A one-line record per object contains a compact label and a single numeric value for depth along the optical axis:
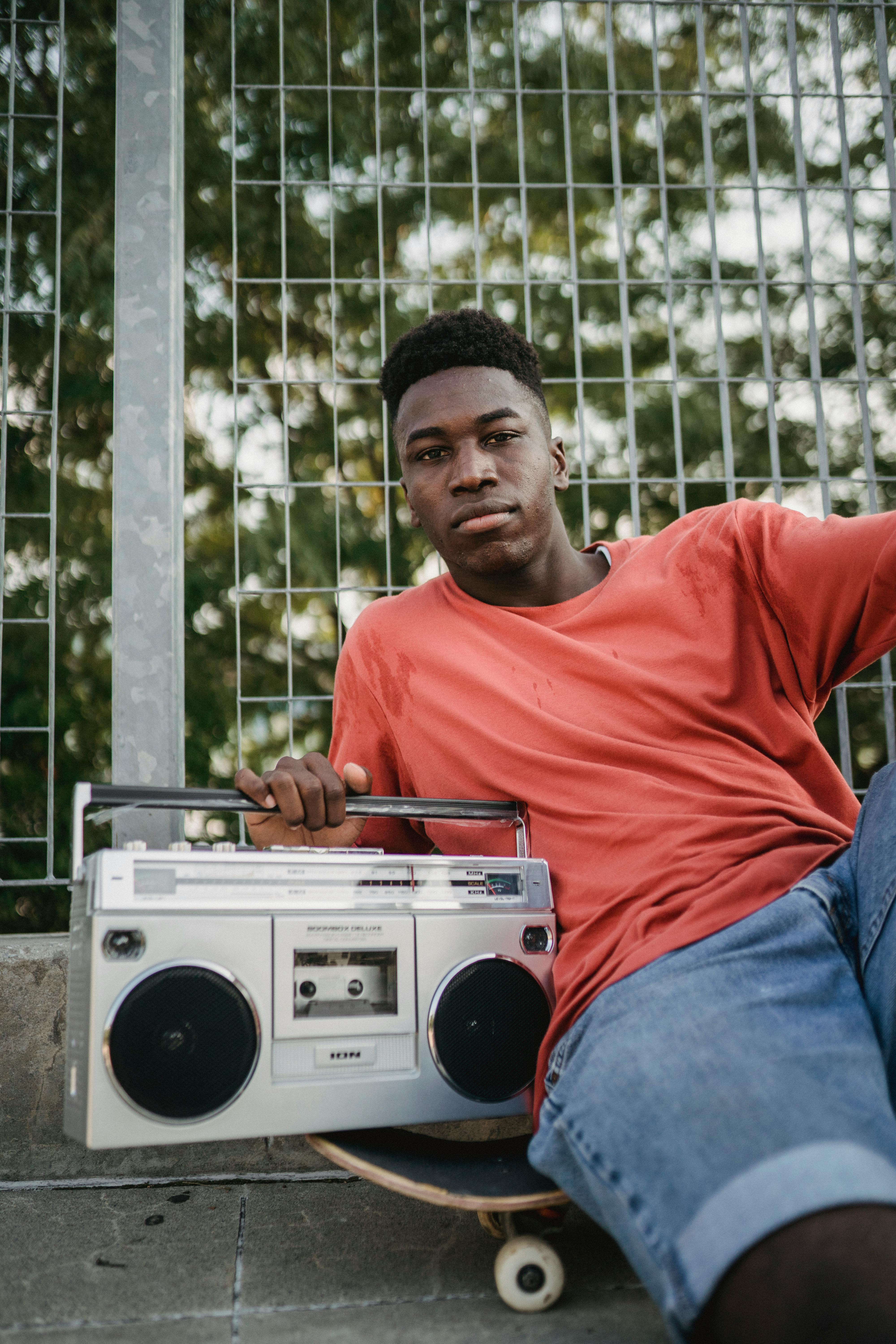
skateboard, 1.02
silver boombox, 1.00
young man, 0.78
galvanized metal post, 1.67
